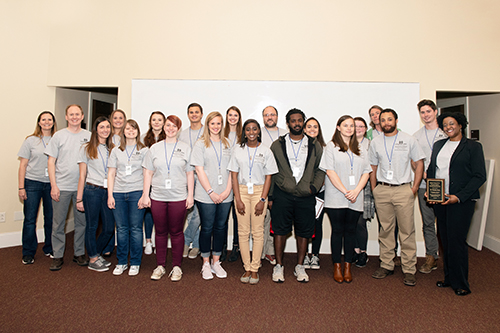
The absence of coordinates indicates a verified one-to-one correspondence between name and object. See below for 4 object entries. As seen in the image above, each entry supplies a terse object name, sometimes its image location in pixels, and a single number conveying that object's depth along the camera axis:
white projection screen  4.25
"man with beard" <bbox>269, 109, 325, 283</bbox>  3.01
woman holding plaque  2.80
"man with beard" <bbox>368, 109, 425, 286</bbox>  3.13
